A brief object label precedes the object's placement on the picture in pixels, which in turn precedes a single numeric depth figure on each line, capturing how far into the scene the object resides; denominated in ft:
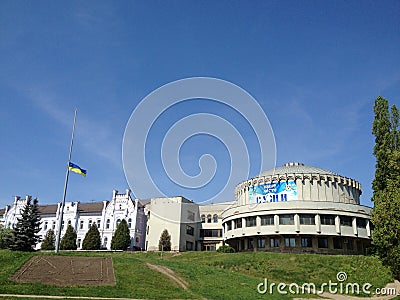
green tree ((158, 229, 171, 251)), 223.92
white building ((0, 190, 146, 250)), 253.10
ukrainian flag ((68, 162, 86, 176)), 123.13
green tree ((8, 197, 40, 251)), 156.66
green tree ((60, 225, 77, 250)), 232.53
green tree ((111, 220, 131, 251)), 225.76
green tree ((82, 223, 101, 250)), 230.68
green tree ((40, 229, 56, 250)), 229.33
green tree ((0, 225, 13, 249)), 191.38
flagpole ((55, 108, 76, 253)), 112.68
